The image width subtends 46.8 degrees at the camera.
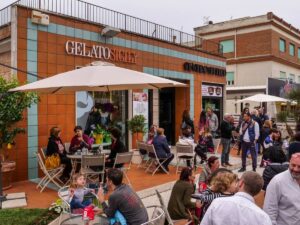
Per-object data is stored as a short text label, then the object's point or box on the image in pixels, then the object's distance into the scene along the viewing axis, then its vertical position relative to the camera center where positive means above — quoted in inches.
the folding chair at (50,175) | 287.9 -50.9
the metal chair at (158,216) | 145.0 -44.2
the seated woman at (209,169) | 222.6 -34.8
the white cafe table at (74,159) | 288.7 -37.8
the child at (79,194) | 195.9 -45.2
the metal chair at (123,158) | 282.8 -34.8
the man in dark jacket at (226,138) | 406.3 -26.2
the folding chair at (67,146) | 351.9 -31.1
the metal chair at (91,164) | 270.1 -37.8
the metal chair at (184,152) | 365.1 -38.3
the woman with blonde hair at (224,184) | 153.6 -30.6
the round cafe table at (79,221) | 164.2 -50.6
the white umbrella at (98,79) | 244.4 +27.4
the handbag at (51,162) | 299.9 -40.2
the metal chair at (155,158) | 358.9 -45.1
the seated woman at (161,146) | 359.9 -31.6
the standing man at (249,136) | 380.2 -22.8
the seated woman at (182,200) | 193.3 -47.8
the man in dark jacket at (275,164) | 181.5 -25.7
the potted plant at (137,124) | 453.7 -10.8
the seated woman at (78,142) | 321.1 -24.6
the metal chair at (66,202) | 167.0 -48.6
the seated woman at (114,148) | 299.3 -28.1
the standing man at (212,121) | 545.3 -8.1
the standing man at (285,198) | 129.0 -30.6
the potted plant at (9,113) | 282.7 +2.2
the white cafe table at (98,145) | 357.4 -32.0
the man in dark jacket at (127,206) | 162.1 -42.8
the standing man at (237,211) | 93.4 -26.2
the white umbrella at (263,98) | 613.9 +31.7
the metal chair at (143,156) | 376.4 -47.1
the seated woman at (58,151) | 310.7 -31.6
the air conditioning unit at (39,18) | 340.5 +97.3
